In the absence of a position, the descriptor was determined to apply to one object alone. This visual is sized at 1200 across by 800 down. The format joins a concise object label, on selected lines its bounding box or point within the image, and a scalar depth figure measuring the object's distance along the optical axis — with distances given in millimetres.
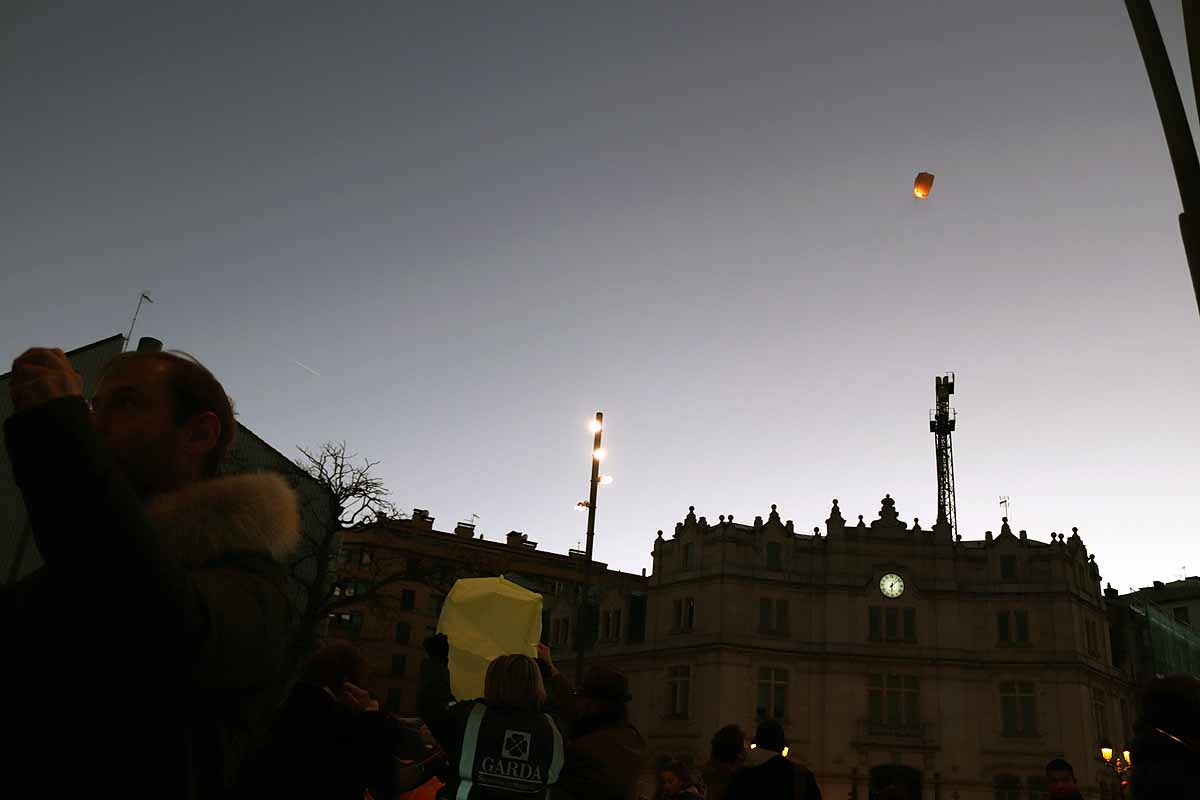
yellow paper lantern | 6129
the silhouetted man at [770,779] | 6098
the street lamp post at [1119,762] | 28688
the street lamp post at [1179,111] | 2932
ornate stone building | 42281
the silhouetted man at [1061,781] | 7492
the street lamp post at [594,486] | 20891
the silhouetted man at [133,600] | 1371
